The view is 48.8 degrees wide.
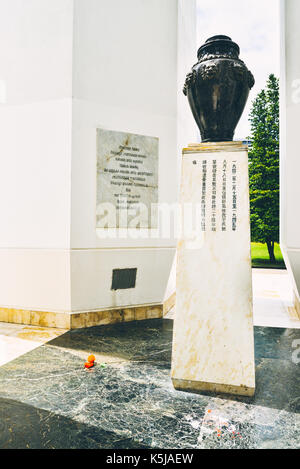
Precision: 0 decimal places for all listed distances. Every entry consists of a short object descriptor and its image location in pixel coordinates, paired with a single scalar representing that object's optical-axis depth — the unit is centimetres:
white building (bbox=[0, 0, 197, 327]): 328
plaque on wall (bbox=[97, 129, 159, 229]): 341
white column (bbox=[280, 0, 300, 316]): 345
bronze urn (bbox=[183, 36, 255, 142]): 206
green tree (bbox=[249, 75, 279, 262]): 1020
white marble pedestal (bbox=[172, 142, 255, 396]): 200
